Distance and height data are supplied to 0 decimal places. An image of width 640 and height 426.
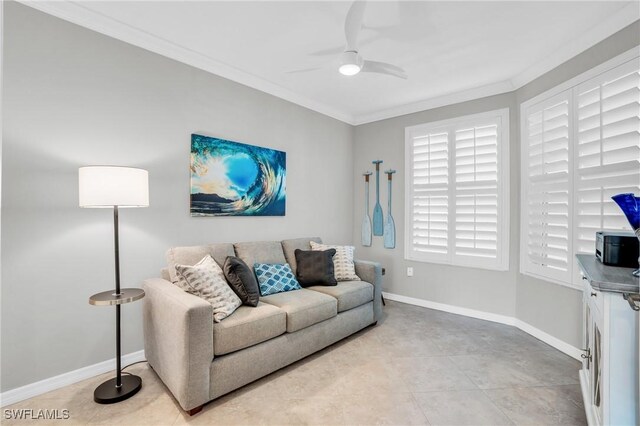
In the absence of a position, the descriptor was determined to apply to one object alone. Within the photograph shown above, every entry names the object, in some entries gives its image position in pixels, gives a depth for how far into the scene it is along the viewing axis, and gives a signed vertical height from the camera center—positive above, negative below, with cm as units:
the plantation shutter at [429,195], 394 +21
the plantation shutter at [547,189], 279 +20
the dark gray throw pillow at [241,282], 245 -56
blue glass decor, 162 +2
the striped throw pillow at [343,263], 341 -58
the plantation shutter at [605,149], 225 +47
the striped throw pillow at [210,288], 218 -55
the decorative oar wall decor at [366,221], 462 -15
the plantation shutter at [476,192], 357 +22
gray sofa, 190 -87
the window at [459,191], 354 +24
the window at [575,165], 229 +38
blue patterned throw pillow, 285 -63
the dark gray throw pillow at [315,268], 320 -59
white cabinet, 130 -64
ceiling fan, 189 +115
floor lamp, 197 +8
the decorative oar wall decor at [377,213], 453 -3
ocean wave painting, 296 +35
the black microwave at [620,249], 172 -22
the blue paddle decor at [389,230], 438 -27
